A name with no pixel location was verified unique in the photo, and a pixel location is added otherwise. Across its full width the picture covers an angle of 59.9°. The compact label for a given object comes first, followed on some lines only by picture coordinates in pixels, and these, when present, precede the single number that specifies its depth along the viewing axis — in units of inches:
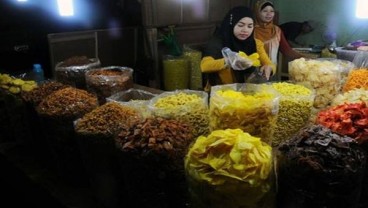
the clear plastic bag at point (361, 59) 60.7
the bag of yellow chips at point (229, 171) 24.5
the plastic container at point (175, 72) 119.7
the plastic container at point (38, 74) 61.7
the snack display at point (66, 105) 37.9
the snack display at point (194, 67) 123.6
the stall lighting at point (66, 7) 90.2
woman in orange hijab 97.7
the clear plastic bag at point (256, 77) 70.9
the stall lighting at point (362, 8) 94.6
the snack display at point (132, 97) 42.4
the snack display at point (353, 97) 40.5
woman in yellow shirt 74.5
